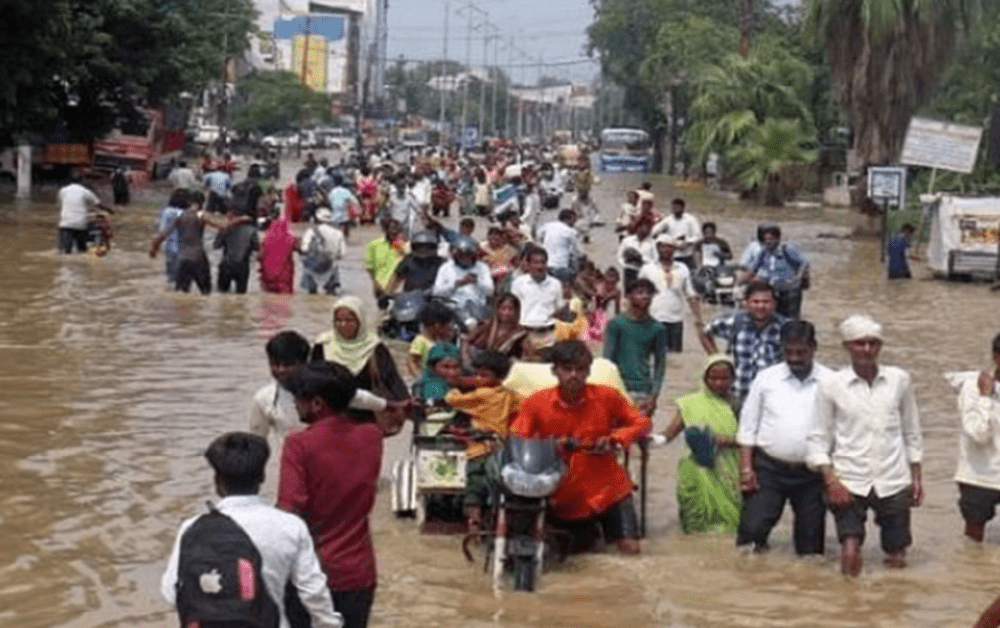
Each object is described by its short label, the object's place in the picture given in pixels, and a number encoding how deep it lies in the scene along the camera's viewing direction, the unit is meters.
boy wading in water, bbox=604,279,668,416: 12.30
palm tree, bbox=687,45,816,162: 57.22
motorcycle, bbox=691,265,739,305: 23.06
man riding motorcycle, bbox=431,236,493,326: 15.23
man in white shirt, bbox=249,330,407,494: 8.09
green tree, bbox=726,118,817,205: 54.91
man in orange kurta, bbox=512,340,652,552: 9.49
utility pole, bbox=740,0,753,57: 62.78
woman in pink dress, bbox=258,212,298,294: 22.88
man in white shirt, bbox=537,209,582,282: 20.98
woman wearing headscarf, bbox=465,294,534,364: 12.08
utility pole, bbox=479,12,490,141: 171.00
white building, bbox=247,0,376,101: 155.83
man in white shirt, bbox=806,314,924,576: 9.78
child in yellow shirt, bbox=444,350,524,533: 10.02
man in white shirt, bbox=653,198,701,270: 22.05
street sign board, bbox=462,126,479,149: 110.62
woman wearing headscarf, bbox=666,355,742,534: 10.52
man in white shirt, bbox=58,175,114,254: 27.36
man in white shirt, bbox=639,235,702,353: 17.08
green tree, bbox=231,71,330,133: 103.25
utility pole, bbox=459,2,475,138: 165.75
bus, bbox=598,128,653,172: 90.69
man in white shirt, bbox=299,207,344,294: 22.53
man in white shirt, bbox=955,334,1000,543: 10.53
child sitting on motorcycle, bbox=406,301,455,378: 11.09
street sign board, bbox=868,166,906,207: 33.69
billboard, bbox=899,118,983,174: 32.81
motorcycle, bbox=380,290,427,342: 16.23
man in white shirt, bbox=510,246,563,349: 14.79
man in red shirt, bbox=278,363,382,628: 6.47
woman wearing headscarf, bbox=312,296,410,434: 10.06
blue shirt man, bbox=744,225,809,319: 17.62
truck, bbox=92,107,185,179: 51.47
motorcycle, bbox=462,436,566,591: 9.36
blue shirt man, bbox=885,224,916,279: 30.44
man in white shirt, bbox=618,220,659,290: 20.22
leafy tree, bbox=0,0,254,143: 38.47
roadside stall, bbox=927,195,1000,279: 29.84
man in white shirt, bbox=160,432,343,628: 5.56
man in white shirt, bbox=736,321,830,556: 9.98
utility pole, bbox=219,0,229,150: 66.44
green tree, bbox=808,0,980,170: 39.41
